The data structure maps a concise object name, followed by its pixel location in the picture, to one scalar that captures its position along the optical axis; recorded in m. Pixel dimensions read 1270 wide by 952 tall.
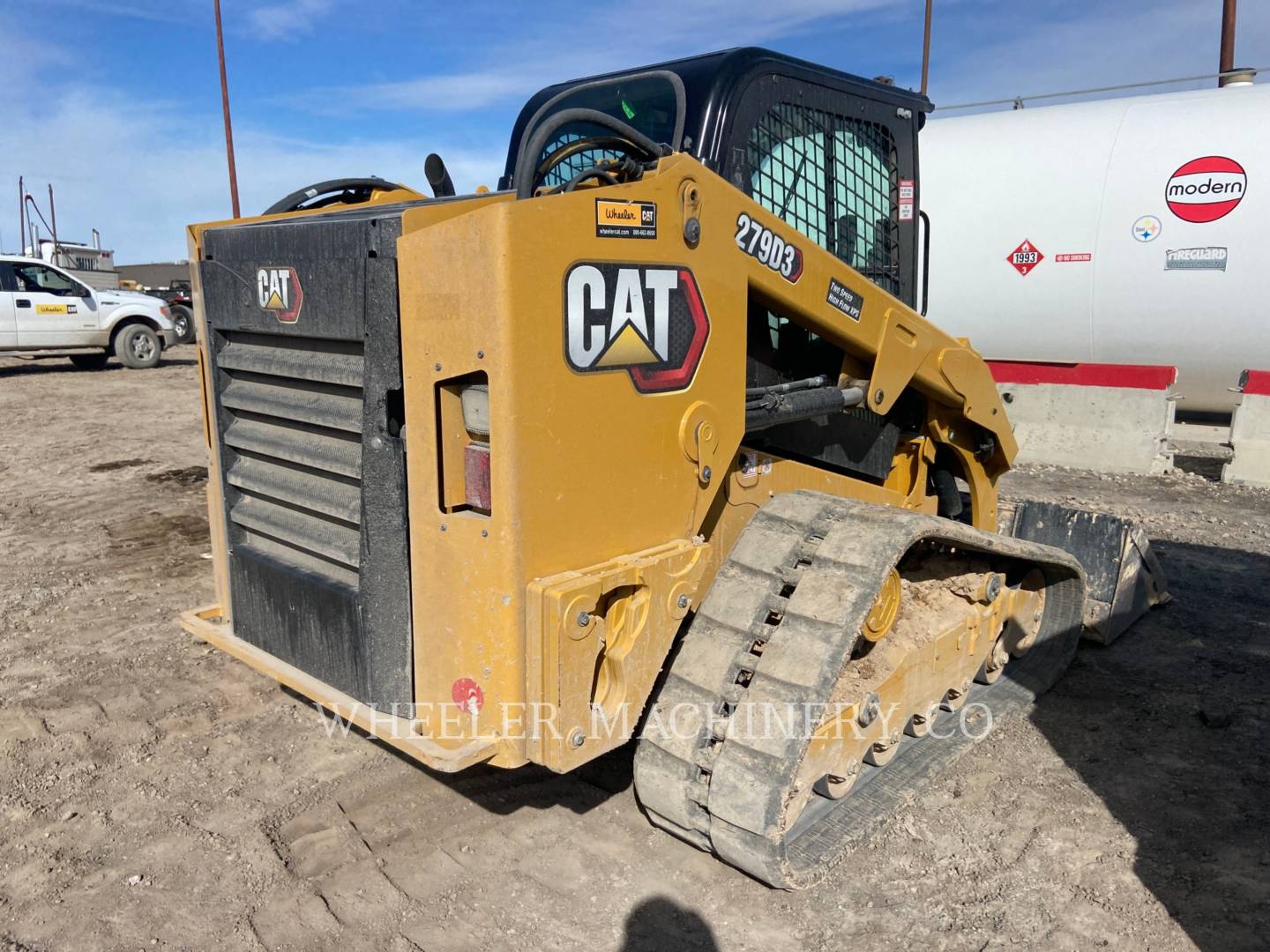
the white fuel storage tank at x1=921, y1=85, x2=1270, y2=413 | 8.34
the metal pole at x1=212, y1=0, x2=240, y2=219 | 22.28
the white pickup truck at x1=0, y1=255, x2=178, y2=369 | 14.76
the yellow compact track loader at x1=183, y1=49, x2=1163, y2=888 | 2.50
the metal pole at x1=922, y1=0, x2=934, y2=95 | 22.62
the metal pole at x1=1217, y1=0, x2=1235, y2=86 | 13.33
